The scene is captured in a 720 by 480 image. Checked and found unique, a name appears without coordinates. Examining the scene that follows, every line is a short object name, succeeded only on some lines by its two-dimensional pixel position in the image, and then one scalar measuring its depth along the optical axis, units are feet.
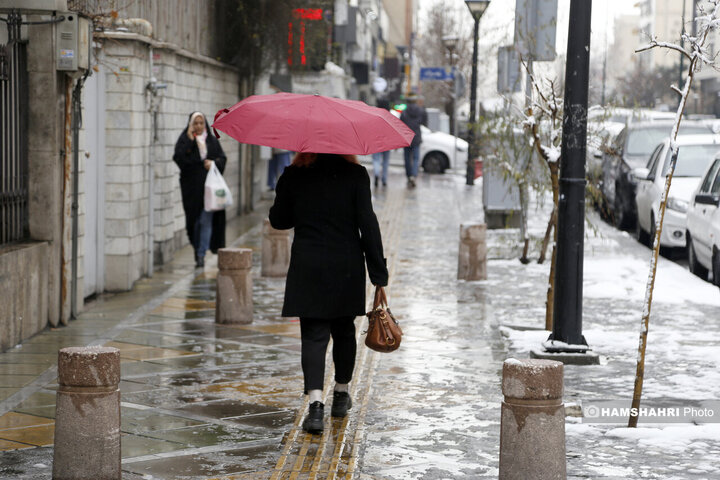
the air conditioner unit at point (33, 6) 32.71
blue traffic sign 134.62
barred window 32.32
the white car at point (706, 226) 43.75
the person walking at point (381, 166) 97.47
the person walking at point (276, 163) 82.94
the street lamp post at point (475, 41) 90.48
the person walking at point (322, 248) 23.16
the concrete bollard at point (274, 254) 46.73
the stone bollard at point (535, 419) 18.71
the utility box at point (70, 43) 33.37
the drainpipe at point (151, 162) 46.21
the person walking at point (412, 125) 97.81
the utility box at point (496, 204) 63.52
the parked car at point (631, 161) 67.21
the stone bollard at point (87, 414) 18.90
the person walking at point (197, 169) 47.21
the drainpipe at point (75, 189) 36.32
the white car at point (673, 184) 54.24
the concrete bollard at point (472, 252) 45.34
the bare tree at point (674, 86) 22.88
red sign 70.95
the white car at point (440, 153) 123.54
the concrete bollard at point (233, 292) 35.73
